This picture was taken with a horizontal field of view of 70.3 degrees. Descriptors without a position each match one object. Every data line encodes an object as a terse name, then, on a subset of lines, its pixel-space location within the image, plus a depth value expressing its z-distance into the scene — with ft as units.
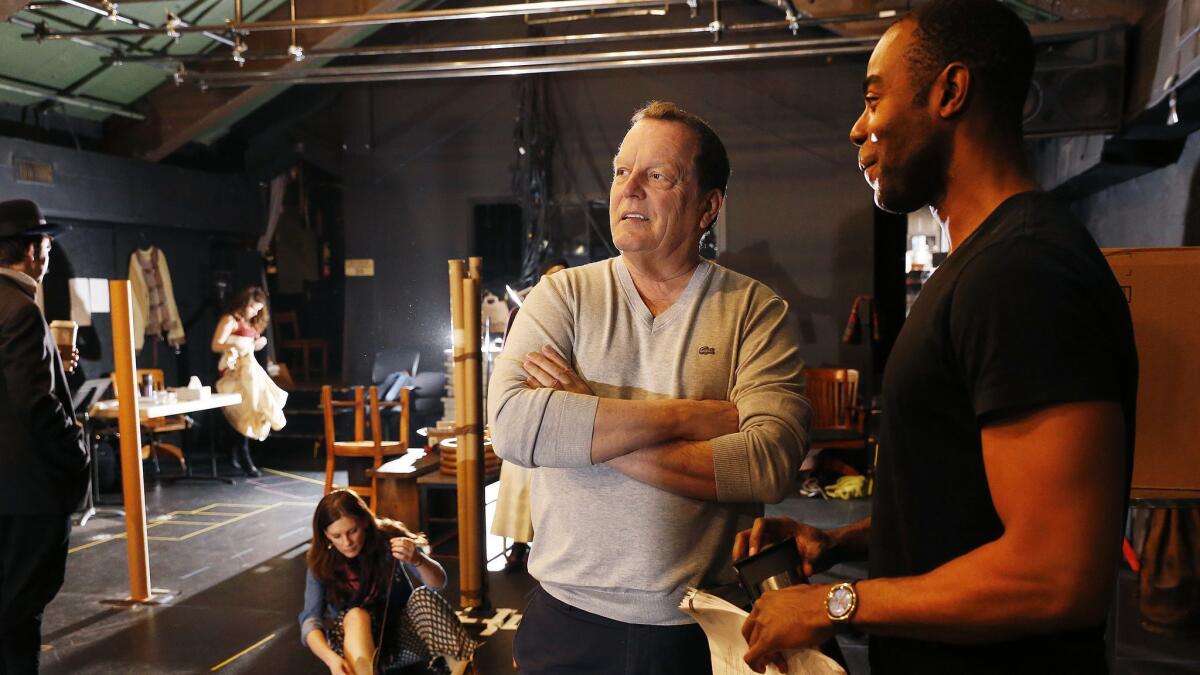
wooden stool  15.46
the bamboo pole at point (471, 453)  12.40
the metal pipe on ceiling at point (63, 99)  22.17
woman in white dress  17.52
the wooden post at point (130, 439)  12.96
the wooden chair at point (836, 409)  21.83
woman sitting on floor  9.87
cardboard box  6.63
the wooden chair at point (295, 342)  34.50
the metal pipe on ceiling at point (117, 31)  16.10
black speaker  14.55
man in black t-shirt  2.59
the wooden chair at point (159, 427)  21.40
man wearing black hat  8.95
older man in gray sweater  4.25
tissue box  19.83
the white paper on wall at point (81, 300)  24.75
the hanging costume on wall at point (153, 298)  26.99
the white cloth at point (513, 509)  14.05
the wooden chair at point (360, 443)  16.84
